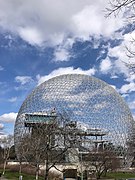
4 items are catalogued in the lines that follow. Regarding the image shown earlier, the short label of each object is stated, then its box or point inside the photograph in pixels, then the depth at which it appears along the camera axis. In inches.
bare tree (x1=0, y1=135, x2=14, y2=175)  1140.0
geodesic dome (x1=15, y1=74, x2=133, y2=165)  1303.0
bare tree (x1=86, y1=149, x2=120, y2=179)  794.5
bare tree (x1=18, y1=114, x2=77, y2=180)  423.9
